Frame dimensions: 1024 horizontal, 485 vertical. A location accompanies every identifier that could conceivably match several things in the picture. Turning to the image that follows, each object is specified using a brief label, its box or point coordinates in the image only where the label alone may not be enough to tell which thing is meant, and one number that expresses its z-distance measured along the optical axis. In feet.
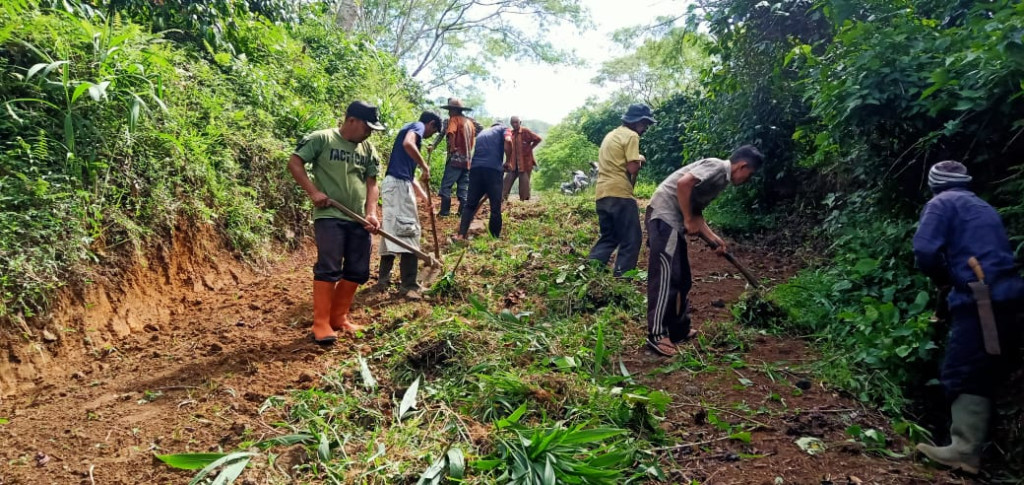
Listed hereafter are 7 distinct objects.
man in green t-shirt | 12.96
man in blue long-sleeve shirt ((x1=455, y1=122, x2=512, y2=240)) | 22.57
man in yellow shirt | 17.44
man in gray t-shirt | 13.24
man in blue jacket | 9.36
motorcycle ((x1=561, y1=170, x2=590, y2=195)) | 46.68
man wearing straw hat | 26.81
